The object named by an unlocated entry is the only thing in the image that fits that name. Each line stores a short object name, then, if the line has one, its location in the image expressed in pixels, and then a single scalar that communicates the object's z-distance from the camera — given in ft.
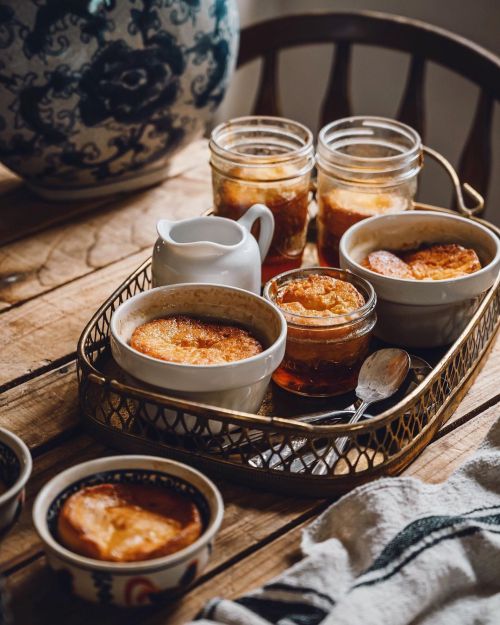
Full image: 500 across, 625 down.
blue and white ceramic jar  3.23
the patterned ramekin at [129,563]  2.12
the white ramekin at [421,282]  2.80
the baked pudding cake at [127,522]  2.17
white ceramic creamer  2.75
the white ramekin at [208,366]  2.46
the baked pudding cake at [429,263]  2.87
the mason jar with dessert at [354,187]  3.10
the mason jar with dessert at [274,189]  3.06
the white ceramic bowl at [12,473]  2.25
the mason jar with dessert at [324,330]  2.66
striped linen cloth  2.18
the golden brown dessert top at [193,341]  2.54
